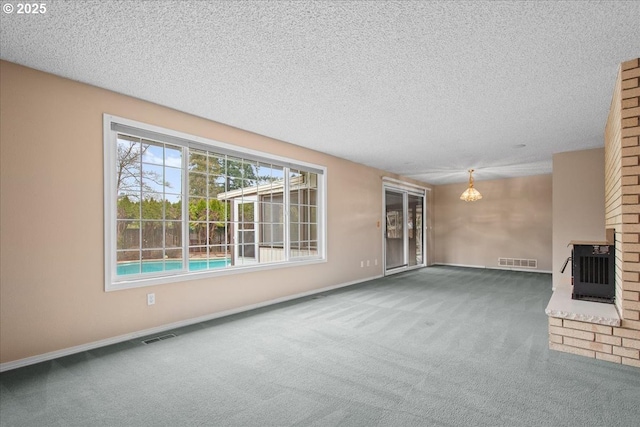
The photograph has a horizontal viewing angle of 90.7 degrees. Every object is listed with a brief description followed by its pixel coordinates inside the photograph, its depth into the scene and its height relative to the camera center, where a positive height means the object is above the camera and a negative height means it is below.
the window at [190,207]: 3.34 +0.15
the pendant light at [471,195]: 7.18 +0.49
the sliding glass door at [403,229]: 8.01 -0.32
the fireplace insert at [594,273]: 3.21 -0.60
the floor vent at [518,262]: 8.15 -1.23
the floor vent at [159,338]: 3.19 -1.24
